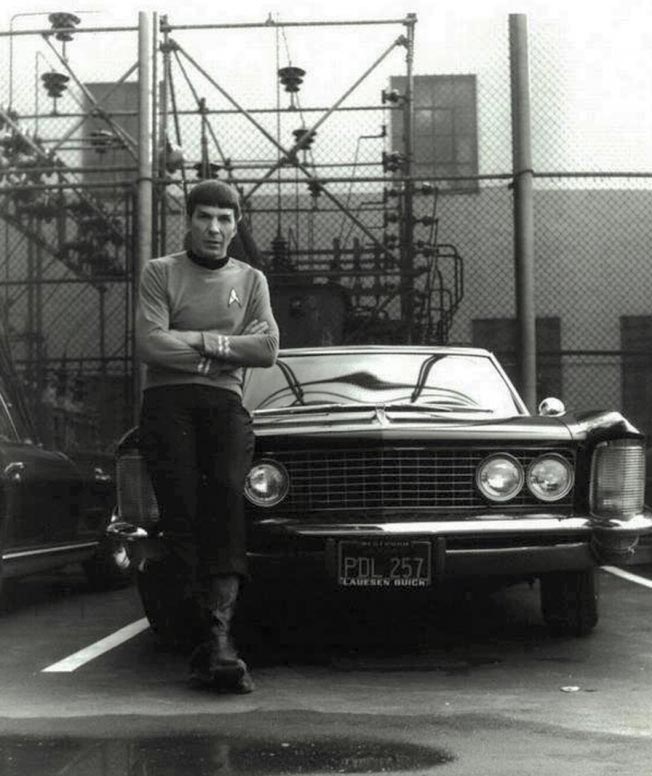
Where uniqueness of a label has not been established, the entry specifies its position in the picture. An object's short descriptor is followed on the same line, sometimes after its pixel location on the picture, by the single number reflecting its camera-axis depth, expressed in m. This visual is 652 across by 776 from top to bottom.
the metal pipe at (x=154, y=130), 9.50
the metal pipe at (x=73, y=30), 9.90
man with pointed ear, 4.32
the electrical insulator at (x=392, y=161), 11.65
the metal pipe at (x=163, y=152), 9.71
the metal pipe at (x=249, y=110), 11.54
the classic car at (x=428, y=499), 4.60
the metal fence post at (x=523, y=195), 9.03
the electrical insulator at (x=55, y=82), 13.10
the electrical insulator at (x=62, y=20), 11.36
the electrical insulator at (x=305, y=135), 10.71
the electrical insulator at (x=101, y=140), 13.21
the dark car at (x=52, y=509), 6.21
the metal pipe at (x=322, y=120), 10.45
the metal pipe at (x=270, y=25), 10.06
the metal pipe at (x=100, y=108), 11.86
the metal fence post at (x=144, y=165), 9.24
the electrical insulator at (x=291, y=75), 11.90
